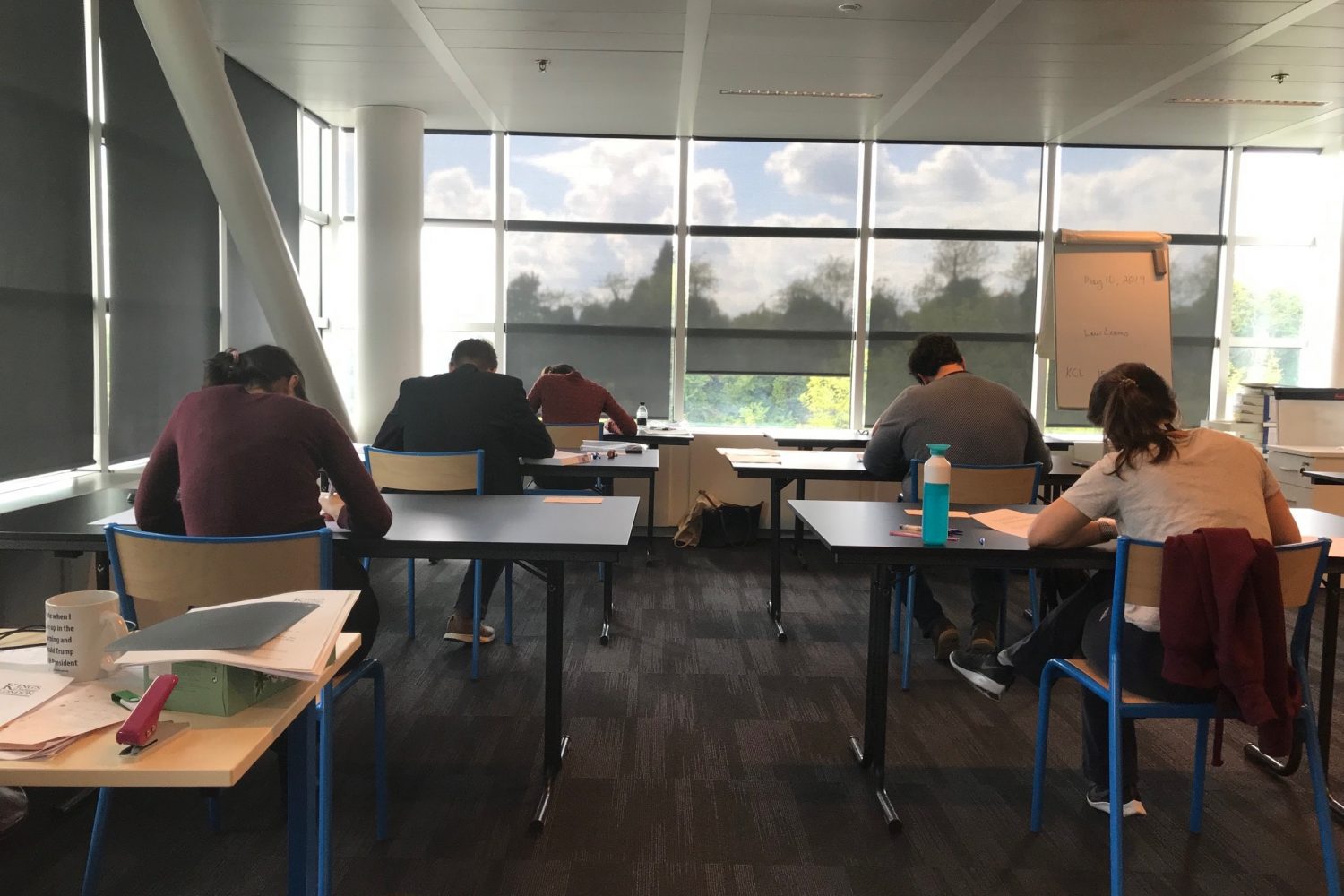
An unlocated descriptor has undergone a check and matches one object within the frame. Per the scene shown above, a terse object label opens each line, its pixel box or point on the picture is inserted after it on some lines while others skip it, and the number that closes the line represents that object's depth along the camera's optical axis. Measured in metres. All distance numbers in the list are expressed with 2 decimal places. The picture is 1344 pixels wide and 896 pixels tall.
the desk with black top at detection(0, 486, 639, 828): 2.08
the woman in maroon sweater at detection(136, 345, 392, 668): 2.02
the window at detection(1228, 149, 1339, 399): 6.39
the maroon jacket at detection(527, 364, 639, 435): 5.22
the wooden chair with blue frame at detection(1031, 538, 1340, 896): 1.83
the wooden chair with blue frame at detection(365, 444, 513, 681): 3.16
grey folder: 1.04
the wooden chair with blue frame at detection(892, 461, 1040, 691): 3.05
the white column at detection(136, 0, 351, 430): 3.22
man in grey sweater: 3.32
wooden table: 0.91
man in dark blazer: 3.49
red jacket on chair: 1.75
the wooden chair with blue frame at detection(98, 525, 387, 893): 1.72
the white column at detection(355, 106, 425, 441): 5.66
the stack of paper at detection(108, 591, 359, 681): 1.01
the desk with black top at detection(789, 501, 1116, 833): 2.13
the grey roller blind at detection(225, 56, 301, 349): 4.73
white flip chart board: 5.63
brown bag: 5.80
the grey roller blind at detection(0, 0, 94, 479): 3.00
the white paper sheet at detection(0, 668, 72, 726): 1.02
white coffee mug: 1.11
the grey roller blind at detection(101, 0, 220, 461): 3.63
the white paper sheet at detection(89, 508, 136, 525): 2.29
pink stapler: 0.93
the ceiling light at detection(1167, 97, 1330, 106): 5.25
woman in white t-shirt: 1.93
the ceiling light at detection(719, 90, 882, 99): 5.27
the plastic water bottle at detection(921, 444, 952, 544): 2.19
